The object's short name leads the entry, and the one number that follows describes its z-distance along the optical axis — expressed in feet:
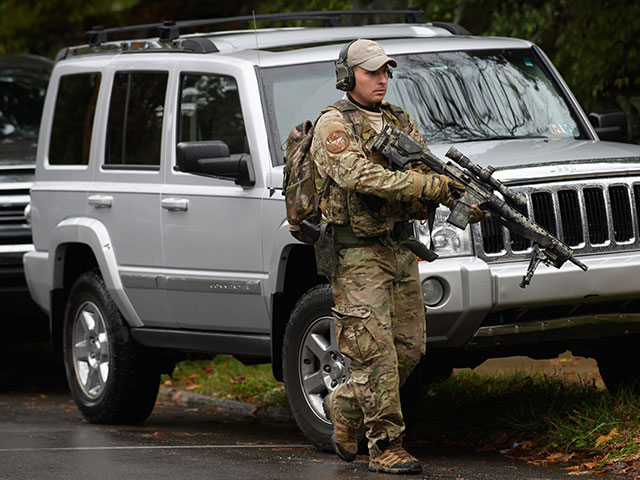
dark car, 71.82
